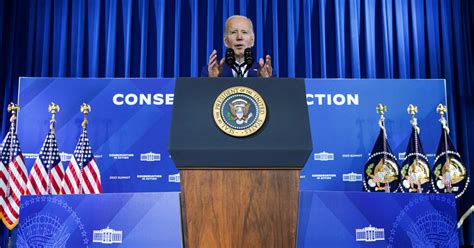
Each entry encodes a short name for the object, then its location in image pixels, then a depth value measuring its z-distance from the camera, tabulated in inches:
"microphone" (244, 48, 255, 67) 206.8
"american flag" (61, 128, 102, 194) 378.0
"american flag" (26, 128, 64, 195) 379.6
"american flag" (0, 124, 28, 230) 386.0
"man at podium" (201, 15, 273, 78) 209.2
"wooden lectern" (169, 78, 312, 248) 172.2
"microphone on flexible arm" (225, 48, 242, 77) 206.7
